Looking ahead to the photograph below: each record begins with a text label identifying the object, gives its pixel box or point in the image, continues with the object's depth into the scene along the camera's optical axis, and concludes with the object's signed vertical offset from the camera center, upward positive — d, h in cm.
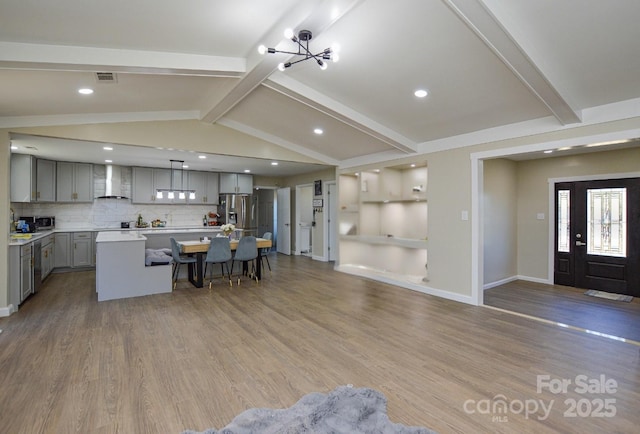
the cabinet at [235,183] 873 +89
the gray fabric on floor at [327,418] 192 -124
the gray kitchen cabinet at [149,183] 762 +78
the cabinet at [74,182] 686 +73
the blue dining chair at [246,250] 581 -59
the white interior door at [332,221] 845 -11
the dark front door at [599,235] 512 -29
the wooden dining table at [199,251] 538 -58
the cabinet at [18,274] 418 -76
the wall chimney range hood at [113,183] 741 +75
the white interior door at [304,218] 936 -4
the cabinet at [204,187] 834 +77
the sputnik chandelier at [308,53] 261 +135
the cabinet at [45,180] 657 +72
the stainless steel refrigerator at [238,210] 859 +17
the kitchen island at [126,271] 479 -84
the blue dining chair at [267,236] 652 -39
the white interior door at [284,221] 969 -13
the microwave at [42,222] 620 -12
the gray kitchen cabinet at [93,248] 697 -69
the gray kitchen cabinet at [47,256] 573 -74
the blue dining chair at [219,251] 549 -58
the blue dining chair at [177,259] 562 -74
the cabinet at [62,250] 664 -69
